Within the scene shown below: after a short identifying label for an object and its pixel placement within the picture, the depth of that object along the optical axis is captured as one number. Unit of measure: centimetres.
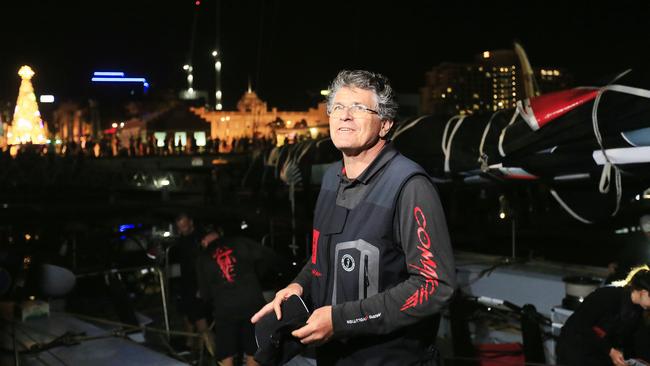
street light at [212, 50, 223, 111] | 7531
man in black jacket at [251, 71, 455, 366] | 193
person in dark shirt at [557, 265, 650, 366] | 475
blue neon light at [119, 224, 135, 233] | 1249
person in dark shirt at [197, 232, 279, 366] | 648
